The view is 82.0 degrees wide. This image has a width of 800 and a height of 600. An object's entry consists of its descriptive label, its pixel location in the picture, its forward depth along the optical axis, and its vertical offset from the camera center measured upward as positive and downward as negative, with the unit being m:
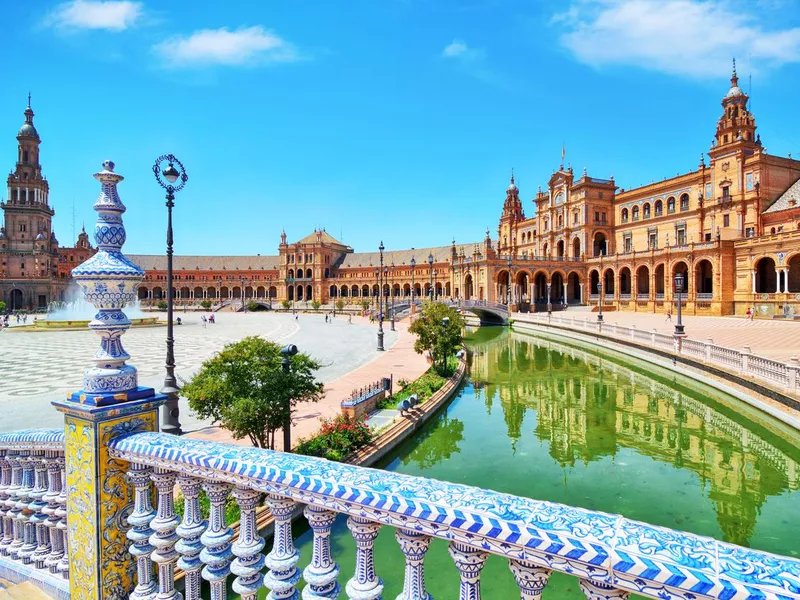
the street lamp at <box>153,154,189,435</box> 10.22 -1.25
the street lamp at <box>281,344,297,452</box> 9.41 -1.49
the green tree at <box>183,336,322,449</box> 9.02 -1.87
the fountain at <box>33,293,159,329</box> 44.50 -2.13
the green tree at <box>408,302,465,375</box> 20.97 -1.89
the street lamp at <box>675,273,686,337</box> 22.75 +0.11
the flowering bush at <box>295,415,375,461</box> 10.25 -3.35
